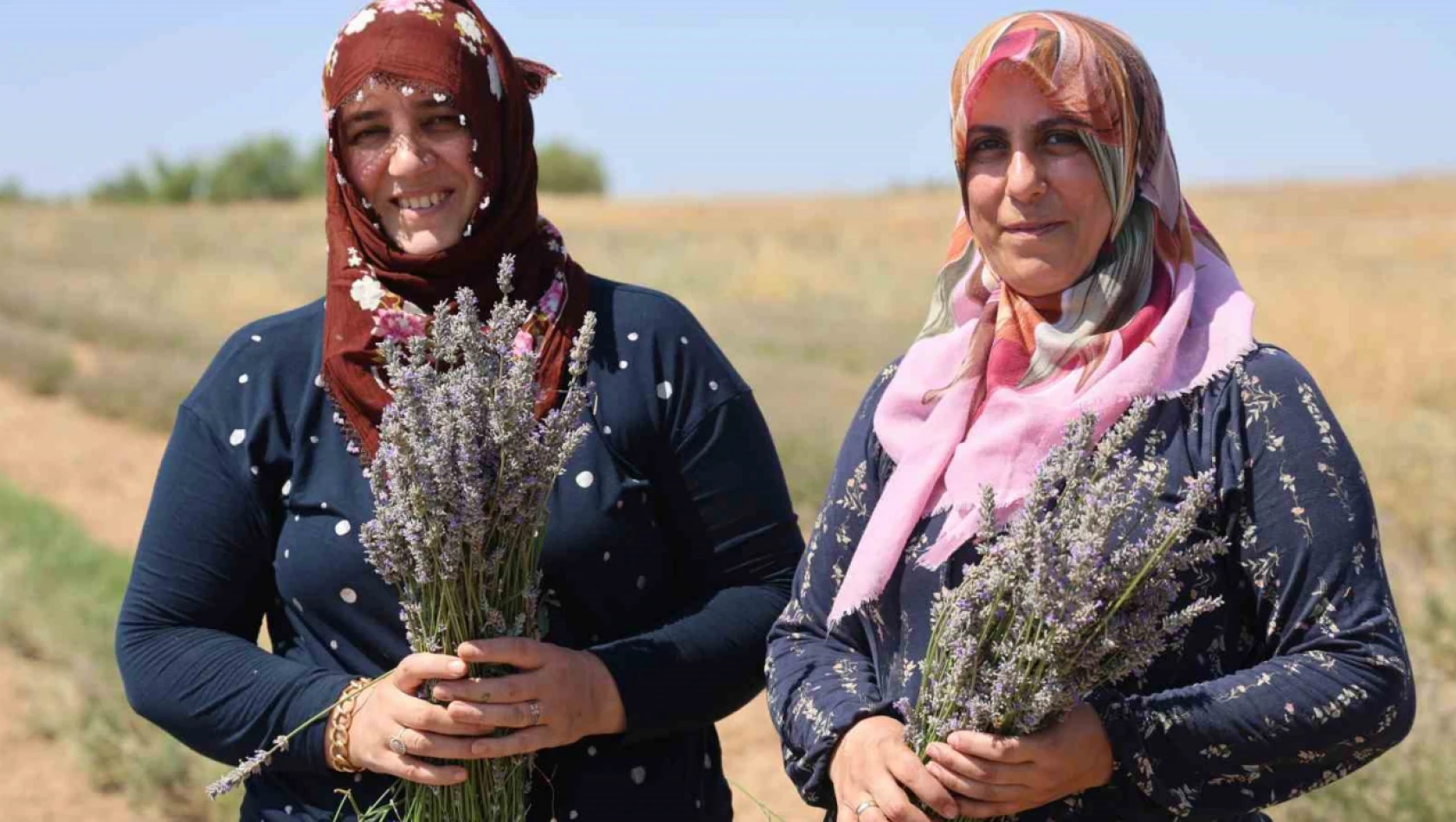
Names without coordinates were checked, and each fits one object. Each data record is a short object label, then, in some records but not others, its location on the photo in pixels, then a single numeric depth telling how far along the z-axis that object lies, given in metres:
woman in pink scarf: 2.09
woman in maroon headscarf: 2.59
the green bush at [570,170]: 74.44
